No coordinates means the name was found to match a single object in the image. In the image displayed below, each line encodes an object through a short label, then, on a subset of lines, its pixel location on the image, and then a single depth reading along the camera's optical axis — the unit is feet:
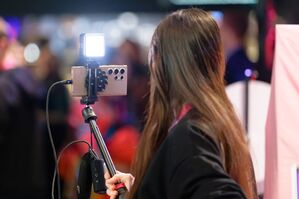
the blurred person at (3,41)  16.39
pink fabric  8.36
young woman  6.02
